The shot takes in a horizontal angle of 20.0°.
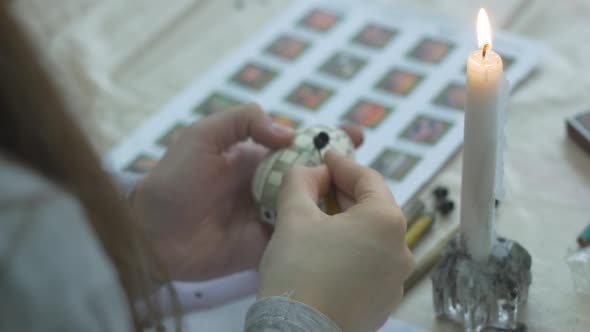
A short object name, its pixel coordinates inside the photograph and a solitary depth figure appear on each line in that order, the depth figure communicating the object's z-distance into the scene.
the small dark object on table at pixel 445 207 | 1.01
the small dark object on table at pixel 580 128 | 1.04
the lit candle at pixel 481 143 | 0.85
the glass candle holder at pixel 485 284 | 0.91
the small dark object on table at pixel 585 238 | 0.97
